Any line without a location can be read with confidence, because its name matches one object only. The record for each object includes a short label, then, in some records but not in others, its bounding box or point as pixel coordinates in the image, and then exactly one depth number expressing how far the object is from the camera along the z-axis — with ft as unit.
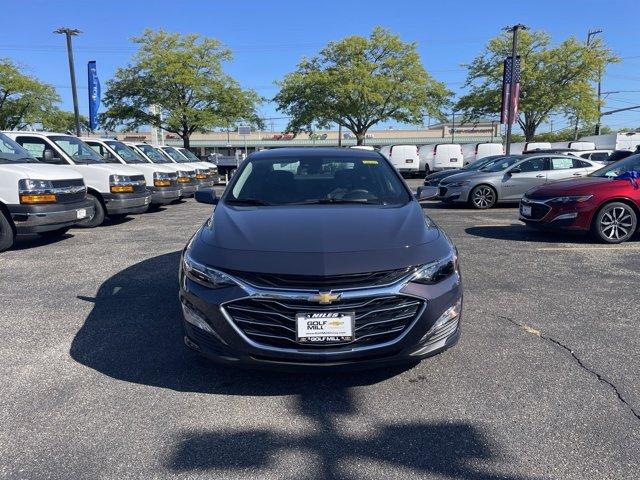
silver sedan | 43.57
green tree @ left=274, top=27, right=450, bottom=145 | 111.75
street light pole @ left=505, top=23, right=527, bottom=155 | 77.42
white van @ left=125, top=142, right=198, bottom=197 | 47.64
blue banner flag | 88.53
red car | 25.61
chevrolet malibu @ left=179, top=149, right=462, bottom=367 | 9.30
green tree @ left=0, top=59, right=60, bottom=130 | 108.78
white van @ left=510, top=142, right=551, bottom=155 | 109.31
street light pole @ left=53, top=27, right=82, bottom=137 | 78.95
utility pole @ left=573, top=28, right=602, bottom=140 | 112.16
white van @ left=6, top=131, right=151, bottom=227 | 31.94
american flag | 79.82
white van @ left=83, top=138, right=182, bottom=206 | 41.29
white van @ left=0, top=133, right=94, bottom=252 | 23.70
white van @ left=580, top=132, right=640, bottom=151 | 135.76
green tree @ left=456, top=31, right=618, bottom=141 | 109.09
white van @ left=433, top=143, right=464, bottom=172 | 98.58
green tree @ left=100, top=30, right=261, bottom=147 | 101.40
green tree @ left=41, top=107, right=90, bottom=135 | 118.52
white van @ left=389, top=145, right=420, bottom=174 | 99.14
